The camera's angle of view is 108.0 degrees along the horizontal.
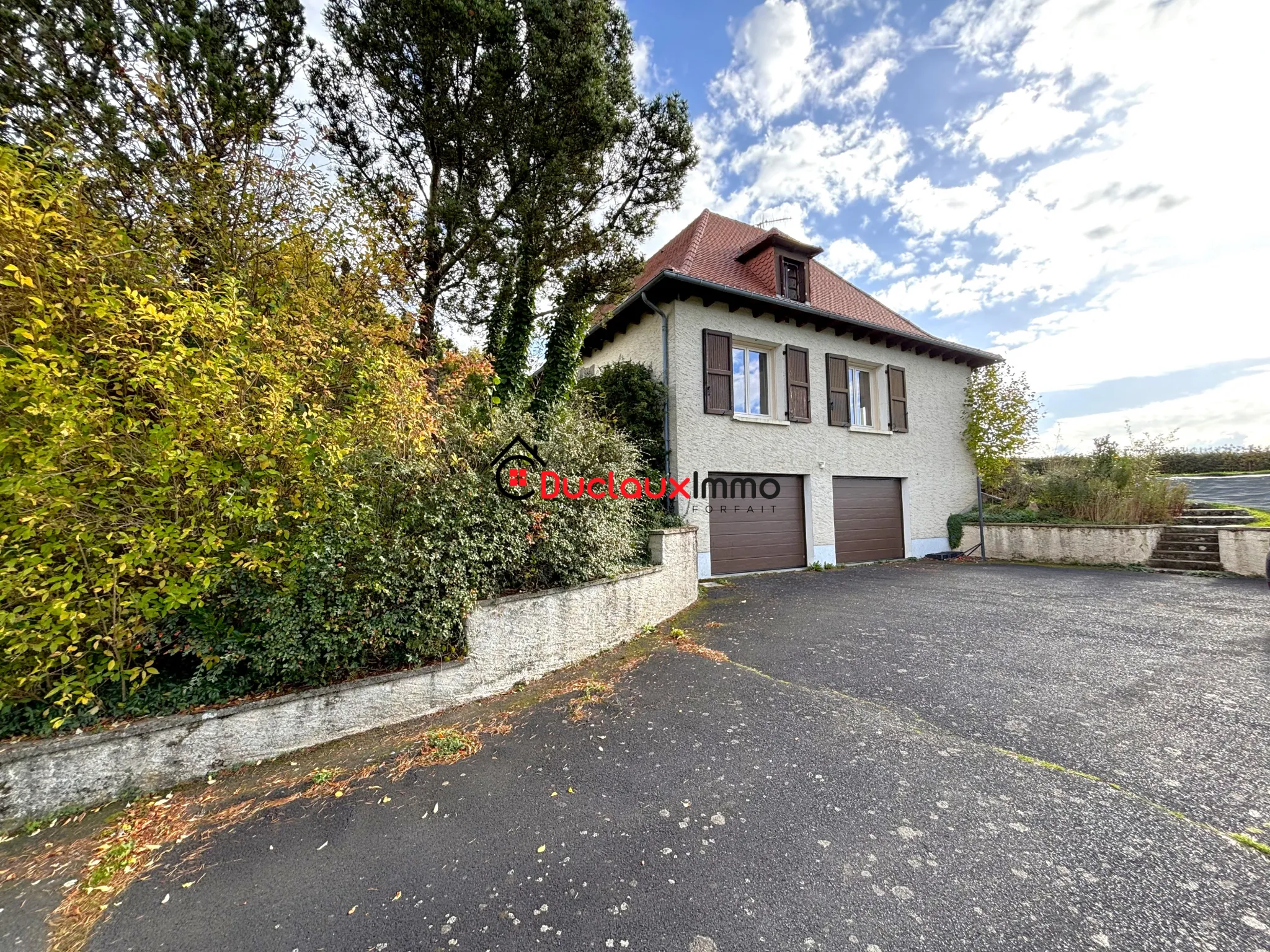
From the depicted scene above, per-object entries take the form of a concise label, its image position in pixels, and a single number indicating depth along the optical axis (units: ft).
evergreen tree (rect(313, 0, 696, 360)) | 18.08
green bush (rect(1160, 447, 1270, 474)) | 48.52
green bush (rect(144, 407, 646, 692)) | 9.33
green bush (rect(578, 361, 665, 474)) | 25.91
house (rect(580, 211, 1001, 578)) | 26.71
